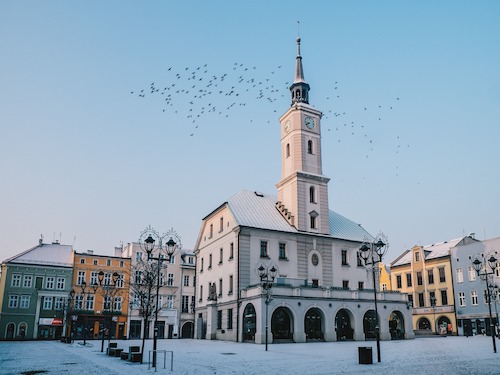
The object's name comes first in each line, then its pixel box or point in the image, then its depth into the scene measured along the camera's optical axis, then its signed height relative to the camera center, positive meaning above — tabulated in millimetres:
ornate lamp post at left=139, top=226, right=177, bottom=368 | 21547 +3112
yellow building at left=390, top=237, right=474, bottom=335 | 61938 +3741
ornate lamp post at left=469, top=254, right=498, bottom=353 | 29641 +3258
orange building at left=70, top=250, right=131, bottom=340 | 62969 +1815
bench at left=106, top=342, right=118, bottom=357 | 25259 -2220
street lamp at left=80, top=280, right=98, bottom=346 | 63188 +1046
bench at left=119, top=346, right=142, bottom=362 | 21172 -2169
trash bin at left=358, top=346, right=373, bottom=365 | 19141 -1904
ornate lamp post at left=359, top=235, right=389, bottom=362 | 24141 +3382
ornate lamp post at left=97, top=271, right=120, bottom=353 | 62069 +2862
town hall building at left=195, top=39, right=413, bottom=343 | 40281 +4840
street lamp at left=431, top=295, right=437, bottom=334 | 63219 +684
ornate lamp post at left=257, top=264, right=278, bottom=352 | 34562 +1735
